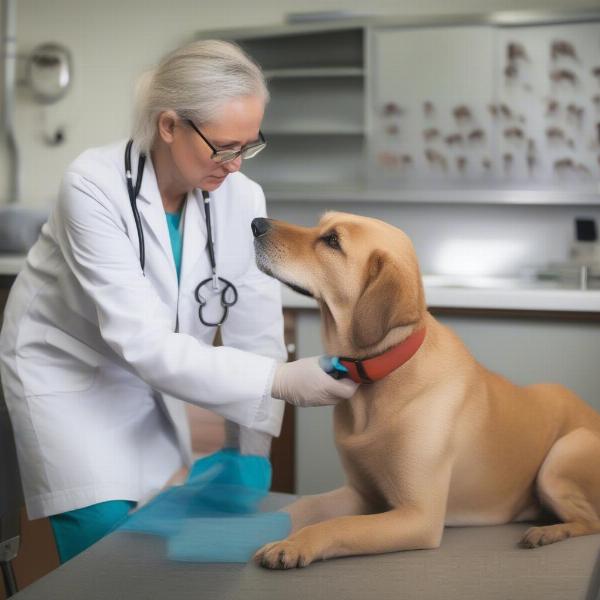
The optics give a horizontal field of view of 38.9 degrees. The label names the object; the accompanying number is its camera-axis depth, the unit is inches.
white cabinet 120.5
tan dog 43.9
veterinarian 50.0
